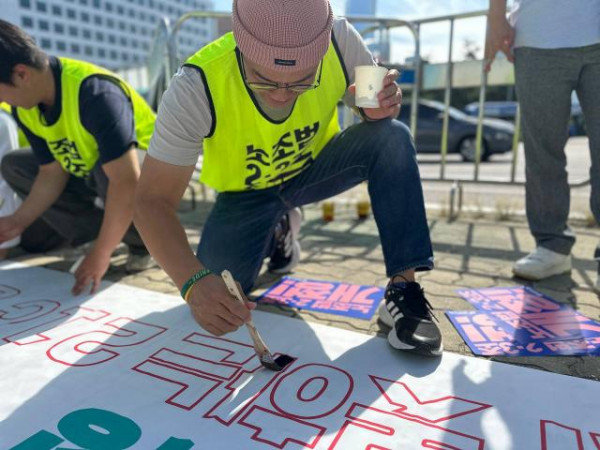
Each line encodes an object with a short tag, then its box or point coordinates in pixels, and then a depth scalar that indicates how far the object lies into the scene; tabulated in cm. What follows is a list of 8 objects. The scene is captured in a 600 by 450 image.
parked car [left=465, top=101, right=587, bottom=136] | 2068
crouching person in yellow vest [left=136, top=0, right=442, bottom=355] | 114
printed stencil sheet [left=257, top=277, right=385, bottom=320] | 175
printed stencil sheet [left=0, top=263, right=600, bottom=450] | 102
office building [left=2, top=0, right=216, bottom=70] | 6231
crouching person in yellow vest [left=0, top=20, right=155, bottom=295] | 177
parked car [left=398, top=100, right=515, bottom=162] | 868
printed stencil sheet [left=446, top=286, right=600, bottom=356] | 141
